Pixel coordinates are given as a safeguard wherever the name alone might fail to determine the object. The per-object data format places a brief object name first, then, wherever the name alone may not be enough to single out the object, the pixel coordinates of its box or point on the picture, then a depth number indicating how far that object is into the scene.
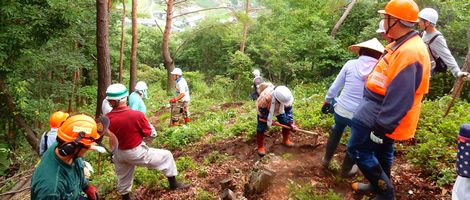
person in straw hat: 3.23
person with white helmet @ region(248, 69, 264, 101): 6.07
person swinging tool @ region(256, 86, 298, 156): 4.27
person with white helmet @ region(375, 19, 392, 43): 2.68
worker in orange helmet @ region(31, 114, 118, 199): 2.31
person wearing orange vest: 2.21
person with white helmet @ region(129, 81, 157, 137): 6.02
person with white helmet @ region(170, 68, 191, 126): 8.31
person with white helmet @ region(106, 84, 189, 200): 3.52
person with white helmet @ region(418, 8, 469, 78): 3.87
